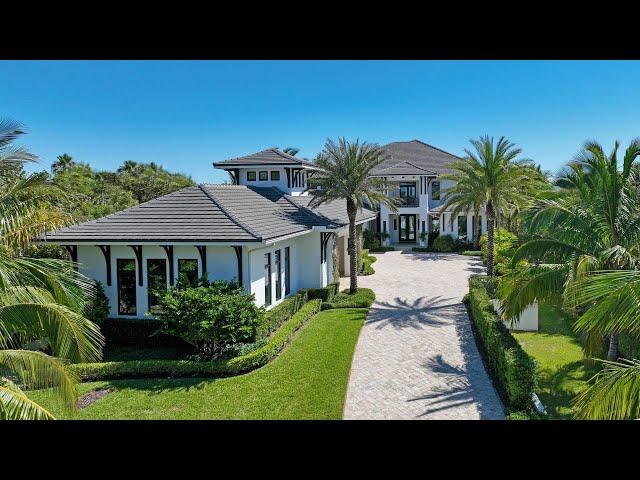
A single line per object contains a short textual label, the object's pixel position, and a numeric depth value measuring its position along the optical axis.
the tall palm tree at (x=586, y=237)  10.33
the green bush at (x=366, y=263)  29.12
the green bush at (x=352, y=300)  21.25
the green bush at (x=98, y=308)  15.01
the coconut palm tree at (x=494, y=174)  25.81
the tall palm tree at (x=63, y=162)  49.50
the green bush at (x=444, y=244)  39.03
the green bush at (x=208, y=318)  13.66
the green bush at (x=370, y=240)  40.06
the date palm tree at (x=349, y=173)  22.61
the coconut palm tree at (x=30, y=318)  5.87
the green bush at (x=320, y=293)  21.98
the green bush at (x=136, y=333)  15.80
